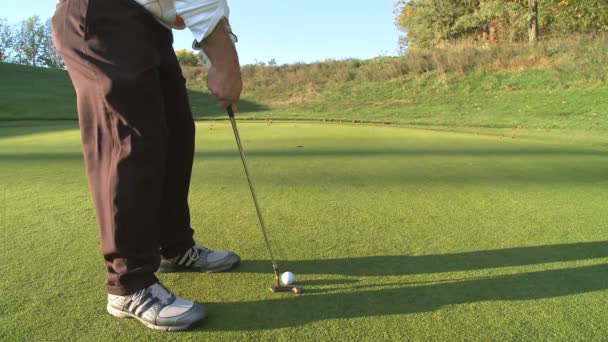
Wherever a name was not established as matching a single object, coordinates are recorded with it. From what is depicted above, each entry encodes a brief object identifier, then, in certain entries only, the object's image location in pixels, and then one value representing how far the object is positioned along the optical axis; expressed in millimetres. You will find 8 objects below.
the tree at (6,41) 58562
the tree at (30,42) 60281
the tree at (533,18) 20266
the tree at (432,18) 30922
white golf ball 1735
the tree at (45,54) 55294
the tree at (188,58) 36516
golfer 1529
